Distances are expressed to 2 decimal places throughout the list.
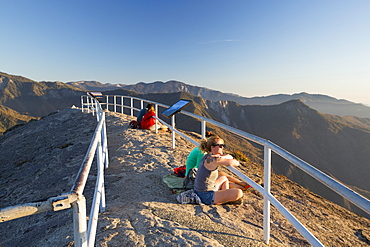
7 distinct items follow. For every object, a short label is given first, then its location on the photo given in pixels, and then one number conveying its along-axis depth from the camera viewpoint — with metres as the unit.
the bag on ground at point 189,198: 3.28
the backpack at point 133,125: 8.82
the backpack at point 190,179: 3.74
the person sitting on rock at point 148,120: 8.53
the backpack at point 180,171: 4.37
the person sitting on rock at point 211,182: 3.25
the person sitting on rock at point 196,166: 3.87
